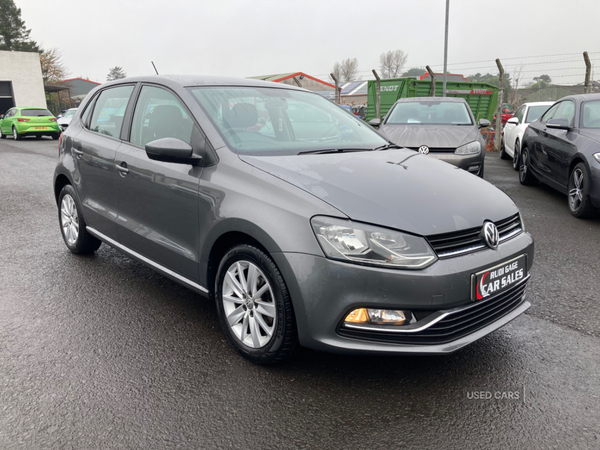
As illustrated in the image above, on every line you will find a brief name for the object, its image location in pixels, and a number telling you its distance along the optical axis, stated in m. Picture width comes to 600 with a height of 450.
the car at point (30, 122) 21.86
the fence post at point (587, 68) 13.38
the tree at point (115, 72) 120.38
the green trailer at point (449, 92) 19.59
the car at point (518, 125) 10.35
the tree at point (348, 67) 87.21
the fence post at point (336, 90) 19.40
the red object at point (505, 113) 25.26
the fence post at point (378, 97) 18.42
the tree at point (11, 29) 61.34
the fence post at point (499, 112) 14.70
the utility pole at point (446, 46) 18.85
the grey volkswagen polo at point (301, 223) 2.45
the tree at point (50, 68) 63.97
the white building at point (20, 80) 36.06
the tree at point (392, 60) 85.50
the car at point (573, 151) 6.09
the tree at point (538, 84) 43.11
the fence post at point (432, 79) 17.70
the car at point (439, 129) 7.59
